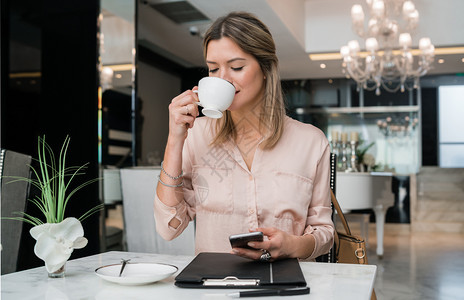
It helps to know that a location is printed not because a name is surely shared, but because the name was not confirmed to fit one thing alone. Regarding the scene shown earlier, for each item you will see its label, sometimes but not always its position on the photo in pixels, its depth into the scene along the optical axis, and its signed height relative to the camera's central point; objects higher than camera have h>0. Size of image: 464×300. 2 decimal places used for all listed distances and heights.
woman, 1.31 -0.05
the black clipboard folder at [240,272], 0.81 -0.22
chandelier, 5.46 +1.33
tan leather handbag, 1.39 -0.28
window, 9.05 +0.47
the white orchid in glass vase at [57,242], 0.91 -0.17
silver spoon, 0.94 -0.22
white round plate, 0.83 -0.23
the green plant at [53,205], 0.96 -0.11
